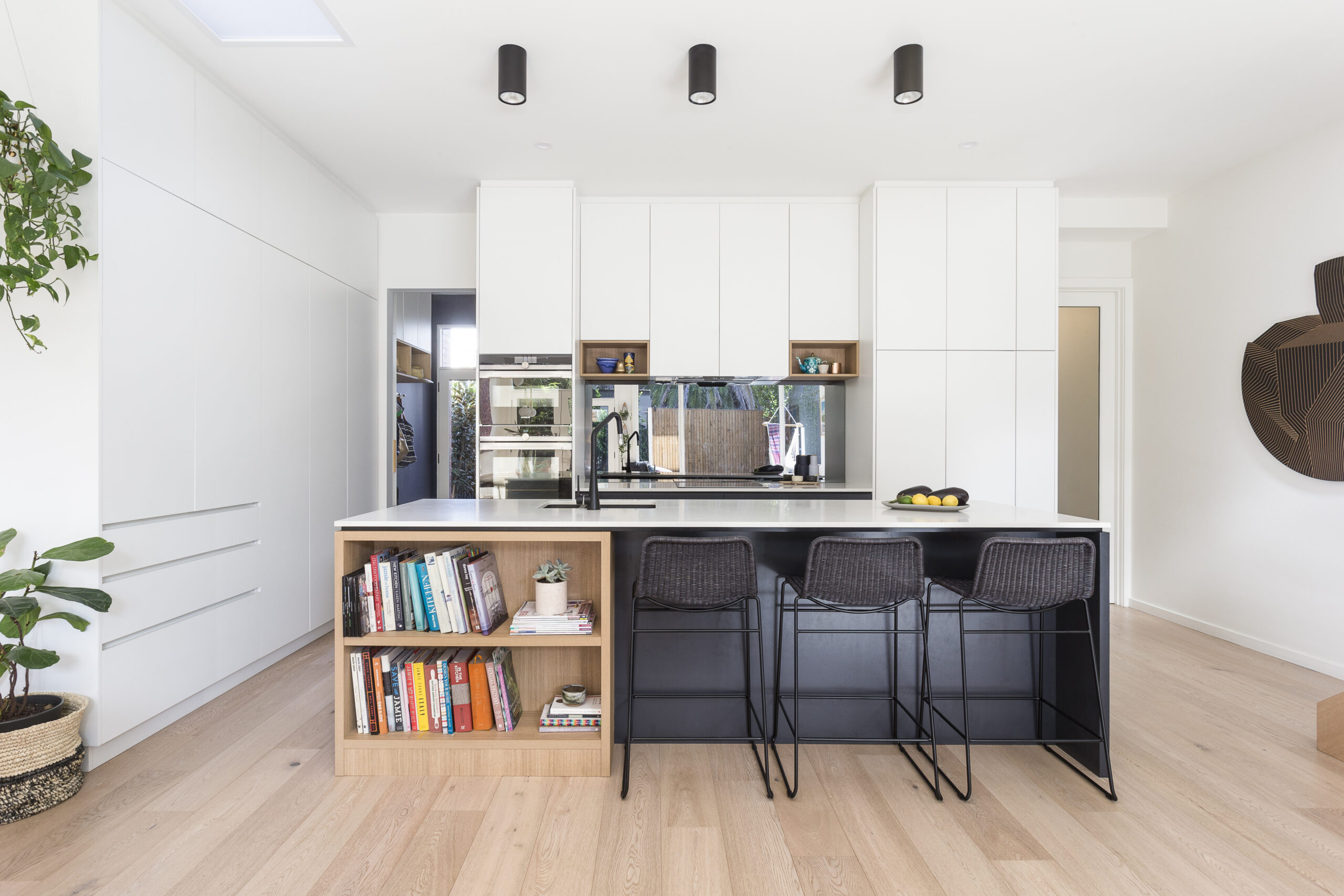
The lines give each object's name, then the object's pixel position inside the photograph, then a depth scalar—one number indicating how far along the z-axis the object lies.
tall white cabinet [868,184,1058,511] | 4.20
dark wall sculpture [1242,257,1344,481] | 3.34
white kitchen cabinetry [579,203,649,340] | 4.42
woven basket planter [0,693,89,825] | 2.01
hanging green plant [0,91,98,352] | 2.07
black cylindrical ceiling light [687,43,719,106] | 2.68
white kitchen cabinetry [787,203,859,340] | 4.44
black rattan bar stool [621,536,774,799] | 2.17
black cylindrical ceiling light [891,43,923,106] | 2.63
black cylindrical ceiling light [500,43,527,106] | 2.69
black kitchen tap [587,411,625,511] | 2.52
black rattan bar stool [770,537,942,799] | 2.18
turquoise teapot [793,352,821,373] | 4.57
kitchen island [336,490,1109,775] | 2.48
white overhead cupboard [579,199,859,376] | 4.43
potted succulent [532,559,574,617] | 2.33
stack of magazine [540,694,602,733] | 2.40
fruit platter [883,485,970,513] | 2.63
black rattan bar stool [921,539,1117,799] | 2.16
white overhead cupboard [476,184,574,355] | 4.18
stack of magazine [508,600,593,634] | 2.32
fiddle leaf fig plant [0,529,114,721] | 2.06
